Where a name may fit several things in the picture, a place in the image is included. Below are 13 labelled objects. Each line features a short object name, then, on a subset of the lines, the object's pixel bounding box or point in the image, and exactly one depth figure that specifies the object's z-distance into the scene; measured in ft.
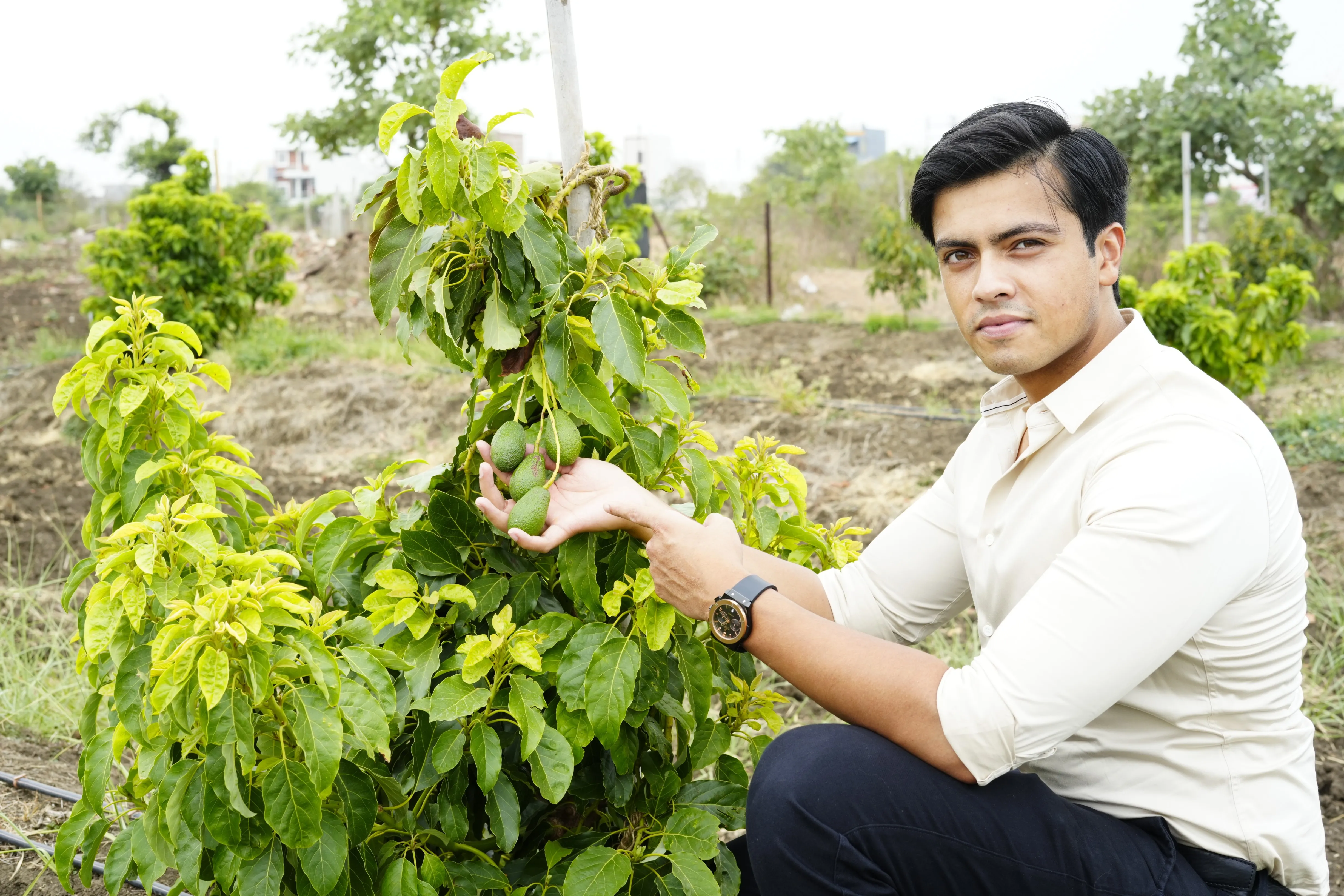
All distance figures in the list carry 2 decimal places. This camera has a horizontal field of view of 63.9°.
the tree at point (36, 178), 90.27
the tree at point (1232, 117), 35.47
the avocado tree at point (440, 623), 4.29
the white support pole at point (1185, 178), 32.50
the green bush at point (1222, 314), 18.63
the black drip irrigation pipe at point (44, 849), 6.85
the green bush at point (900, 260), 34.24
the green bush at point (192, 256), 25.95
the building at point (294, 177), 175.73
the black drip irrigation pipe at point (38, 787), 7.80
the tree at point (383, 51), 41.70
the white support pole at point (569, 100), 5.59
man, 4.43
